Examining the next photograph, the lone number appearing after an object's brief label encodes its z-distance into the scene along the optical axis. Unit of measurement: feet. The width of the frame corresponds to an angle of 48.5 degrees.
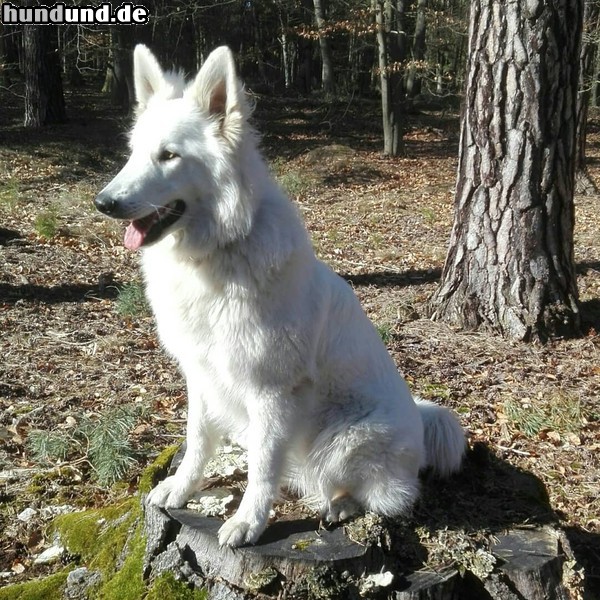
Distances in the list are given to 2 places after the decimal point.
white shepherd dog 8.20
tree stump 8.08
